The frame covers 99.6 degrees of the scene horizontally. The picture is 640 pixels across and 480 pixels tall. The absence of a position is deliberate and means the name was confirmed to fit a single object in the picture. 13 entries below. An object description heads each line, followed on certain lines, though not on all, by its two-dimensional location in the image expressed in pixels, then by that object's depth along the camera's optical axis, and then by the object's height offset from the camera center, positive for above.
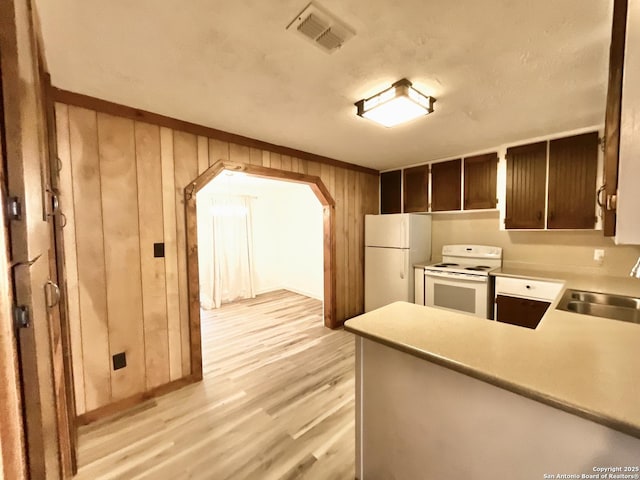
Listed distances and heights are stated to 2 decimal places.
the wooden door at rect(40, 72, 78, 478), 1.30 -0.44
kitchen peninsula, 0.81 -0.62
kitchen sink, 1.85 -0.61
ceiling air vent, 1.16 +0.91
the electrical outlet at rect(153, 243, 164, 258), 2.21 -0.17
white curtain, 5.05 -0.41
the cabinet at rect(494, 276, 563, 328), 2.59 -0.76
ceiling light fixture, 1.73 +0.82
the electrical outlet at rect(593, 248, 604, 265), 2.74 -0.35
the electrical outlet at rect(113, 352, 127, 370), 2.07 -1.01
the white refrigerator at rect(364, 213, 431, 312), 3.59 -0.39
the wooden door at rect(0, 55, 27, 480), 0.52 -0.30
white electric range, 2.99 -0.65
